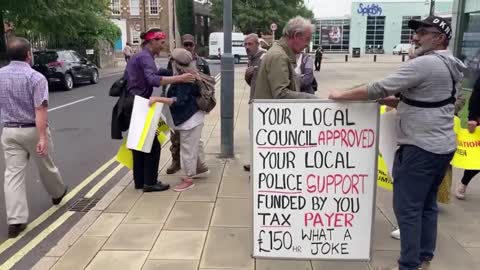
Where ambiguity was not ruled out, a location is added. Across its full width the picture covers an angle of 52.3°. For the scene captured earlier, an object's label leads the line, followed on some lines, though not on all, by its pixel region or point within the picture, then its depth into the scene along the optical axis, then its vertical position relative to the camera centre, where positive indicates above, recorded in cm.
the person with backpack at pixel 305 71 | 557 -38
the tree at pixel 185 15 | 5997 +264
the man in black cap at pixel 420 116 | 304 -49
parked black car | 1745 -109
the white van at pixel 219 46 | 4166 -76
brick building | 5669 +237
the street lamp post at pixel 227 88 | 696 -72
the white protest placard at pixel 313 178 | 328 -95
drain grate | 522 -181
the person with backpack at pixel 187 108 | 545 -78
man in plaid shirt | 430 -75
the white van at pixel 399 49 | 6258 -135
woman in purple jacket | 514 -46
